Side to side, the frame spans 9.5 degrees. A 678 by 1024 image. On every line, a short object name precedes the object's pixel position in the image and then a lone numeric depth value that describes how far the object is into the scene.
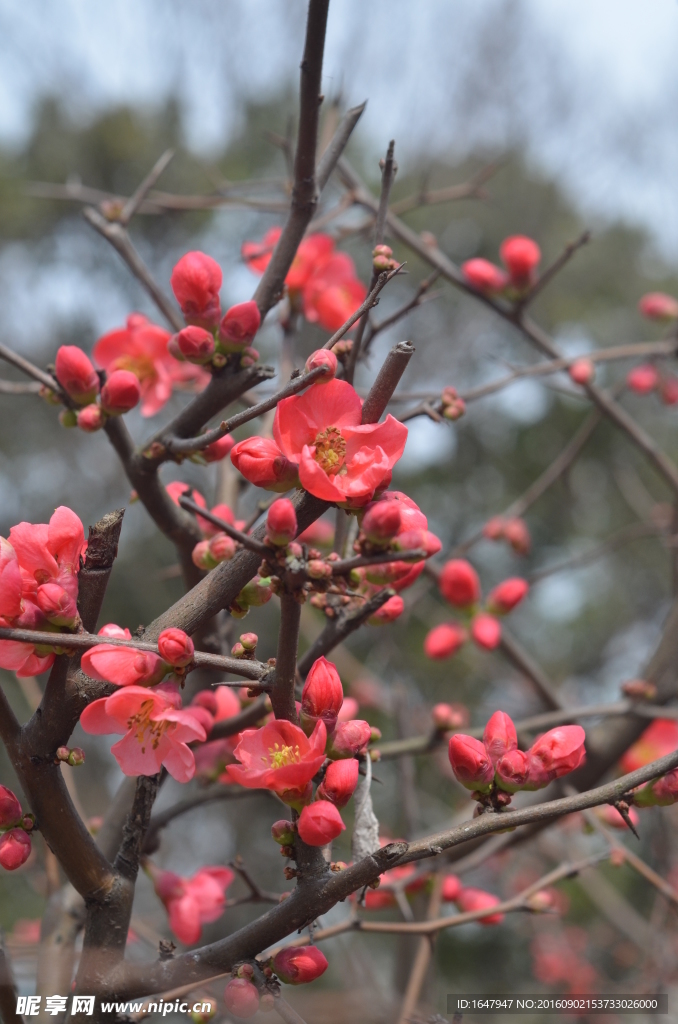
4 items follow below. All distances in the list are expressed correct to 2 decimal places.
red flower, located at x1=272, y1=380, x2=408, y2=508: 1.09
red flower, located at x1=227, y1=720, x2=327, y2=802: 1.08
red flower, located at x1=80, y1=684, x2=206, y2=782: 1.08
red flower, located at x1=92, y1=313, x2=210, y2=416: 1.28
